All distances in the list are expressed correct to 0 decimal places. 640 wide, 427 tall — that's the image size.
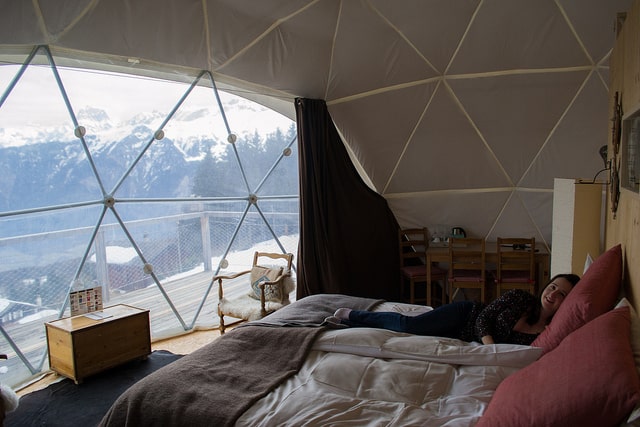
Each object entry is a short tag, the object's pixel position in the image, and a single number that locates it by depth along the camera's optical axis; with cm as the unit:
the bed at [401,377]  149
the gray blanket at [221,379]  207
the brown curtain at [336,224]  524
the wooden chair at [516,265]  488
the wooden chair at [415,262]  540
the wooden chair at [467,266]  503
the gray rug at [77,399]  325
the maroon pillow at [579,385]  130
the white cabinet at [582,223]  338
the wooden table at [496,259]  507
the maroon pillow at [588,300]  217
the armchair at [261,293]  452
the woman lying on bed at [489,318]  272
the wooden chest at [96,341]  374
